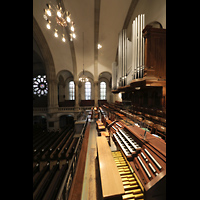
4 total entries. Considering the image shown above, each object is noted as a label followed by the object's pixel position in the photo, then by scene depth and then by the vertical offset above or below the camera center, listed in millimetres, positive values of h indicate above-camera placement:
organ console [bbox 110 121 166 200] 1245 -997
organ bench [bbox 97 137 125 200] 1289 -1219
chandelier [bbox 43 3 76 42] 3083 +2996
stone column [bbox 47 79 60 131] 10783 -817
